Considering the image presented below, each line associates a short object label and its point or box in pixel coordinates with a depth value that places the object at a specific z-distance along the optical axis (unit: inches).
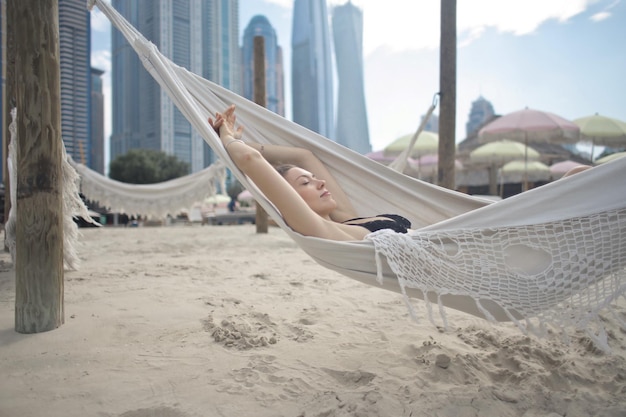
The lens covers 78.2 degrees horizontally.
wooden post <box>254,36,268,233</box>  197.6
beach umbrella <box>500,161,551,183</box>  347.3
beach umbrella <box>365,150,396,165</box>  395.9
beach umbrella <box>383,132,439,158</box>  292.2
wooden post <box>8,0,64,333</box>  59.1
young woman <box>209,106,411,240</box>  53.0
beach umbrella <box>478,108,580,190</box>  236.8
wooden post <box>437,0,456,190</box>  120.3
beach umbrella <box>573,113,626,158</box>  262.7
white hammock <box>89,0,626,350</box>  39.7
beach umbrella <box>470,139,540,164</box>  296.4
